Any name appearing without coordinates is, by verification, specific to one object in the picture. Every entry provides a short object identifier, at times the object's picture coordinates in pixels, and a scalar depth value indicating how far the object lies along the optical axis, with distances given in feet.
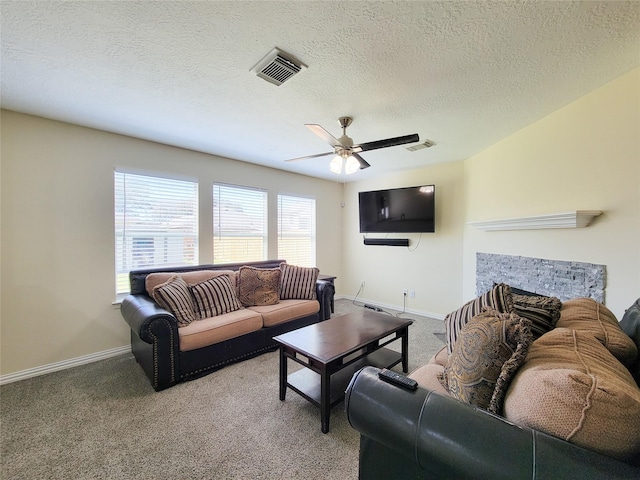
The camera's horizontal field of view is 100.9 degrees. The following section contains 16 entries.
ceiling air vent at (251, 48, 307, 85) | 5.50
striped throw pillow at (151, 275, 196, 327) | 8.36
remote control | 3.39
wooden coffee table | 6.04
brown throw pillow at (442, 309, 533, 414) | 3.21
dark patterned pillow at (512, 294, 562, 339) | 4.67
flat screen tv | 13.75
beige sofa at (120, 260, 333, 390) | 7.47
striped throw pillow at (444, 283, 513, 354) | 4.98
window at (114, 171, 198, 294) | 10.01
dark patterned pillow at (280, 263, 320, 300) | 11.82
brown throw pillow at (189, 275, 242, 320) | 9.25
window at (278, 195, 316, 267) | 15.29
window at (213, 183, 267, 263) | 12.60
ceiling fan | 6.99
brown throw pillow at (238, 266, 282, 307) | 10.70
